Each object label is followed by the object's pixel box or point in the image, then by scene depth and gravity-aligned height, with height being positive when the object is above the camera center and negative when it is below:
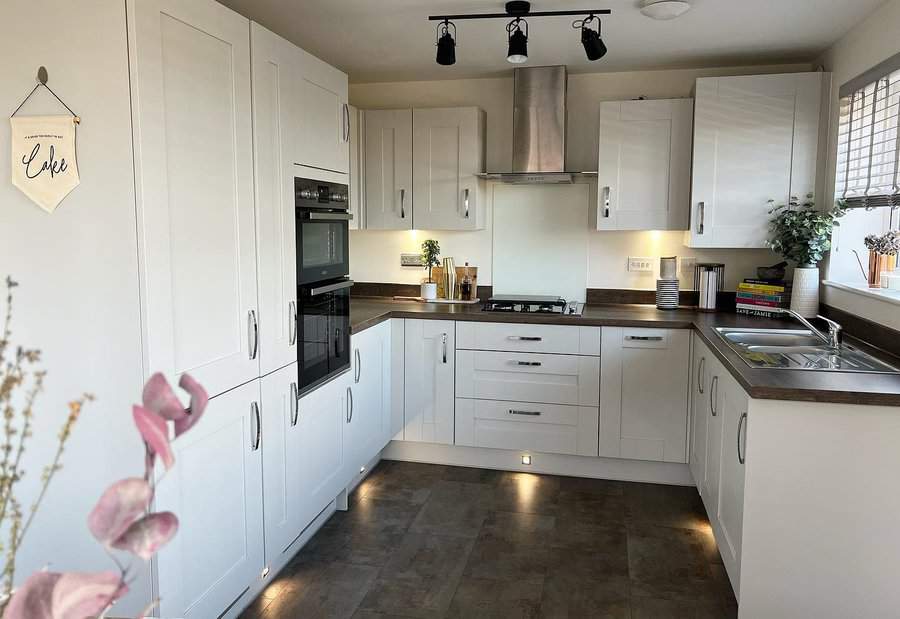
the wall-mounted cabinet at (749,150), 3.70 +0.48
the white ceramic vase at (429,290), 4.54 -0.31
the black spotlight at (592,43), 3.02 +0.84
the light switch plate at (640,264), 4.34 -0.14
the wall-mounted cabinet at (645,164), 3.94 +0.43
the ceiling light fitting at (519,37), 3.03 +0.87
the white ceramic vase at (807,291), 3.63 -0.25
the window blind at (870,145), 2.92 +0.43
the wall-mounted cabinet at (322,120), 2.85 +0.50
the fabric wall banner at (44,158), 1.72 +0.20
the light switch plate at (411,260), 4.67 -0.13
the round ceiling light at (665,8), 2.92 +0.96
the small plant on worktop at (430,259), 4.50 -0.12
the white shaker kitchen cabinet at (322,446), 2.99 -0.90
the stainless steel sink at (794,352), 2.66 -0.45
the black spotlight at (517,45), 3.07 +0.84
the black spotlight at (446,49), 3.13 +0.84
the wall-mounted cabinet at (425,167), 4.23 +0.44
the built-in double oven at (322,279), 2.88 -0.17
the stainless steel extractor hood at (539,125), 4.09 +0.66
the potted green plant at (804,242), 3.57 +0.00
